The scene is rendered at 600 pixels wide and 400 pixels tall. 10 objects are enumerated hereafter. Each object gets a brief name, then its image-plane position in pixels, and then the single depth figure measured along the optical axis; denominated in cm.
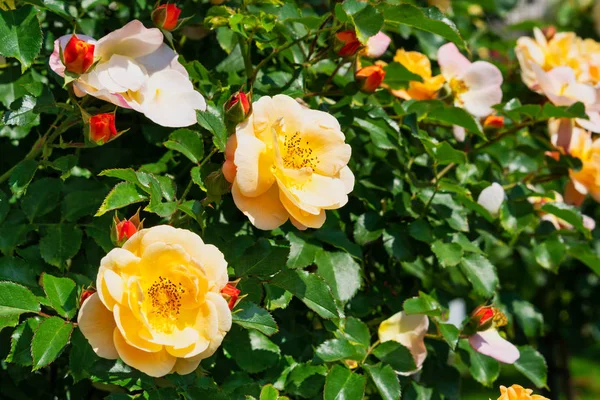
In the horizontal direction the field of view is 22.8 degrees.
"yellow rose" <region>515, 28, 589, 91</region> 101
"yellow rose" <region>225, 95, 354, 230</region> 72
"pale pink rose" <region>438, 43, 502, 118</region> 96
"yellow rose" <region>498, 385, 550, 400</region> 76
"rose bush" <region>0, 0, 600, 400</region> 72
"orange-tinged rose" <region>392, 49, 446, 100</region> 95
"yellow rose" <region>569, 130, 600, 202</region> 99
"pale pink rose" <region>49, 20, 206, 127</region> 76
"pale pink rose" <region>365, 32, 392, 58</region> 91
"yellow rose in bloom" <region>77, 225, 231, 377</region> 70
